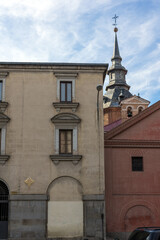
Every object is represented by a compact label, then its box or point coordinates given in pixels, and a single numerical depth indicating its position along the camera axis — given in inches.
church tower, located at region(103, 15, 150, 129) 2295.8
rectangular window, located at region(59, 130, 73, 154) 899.4
